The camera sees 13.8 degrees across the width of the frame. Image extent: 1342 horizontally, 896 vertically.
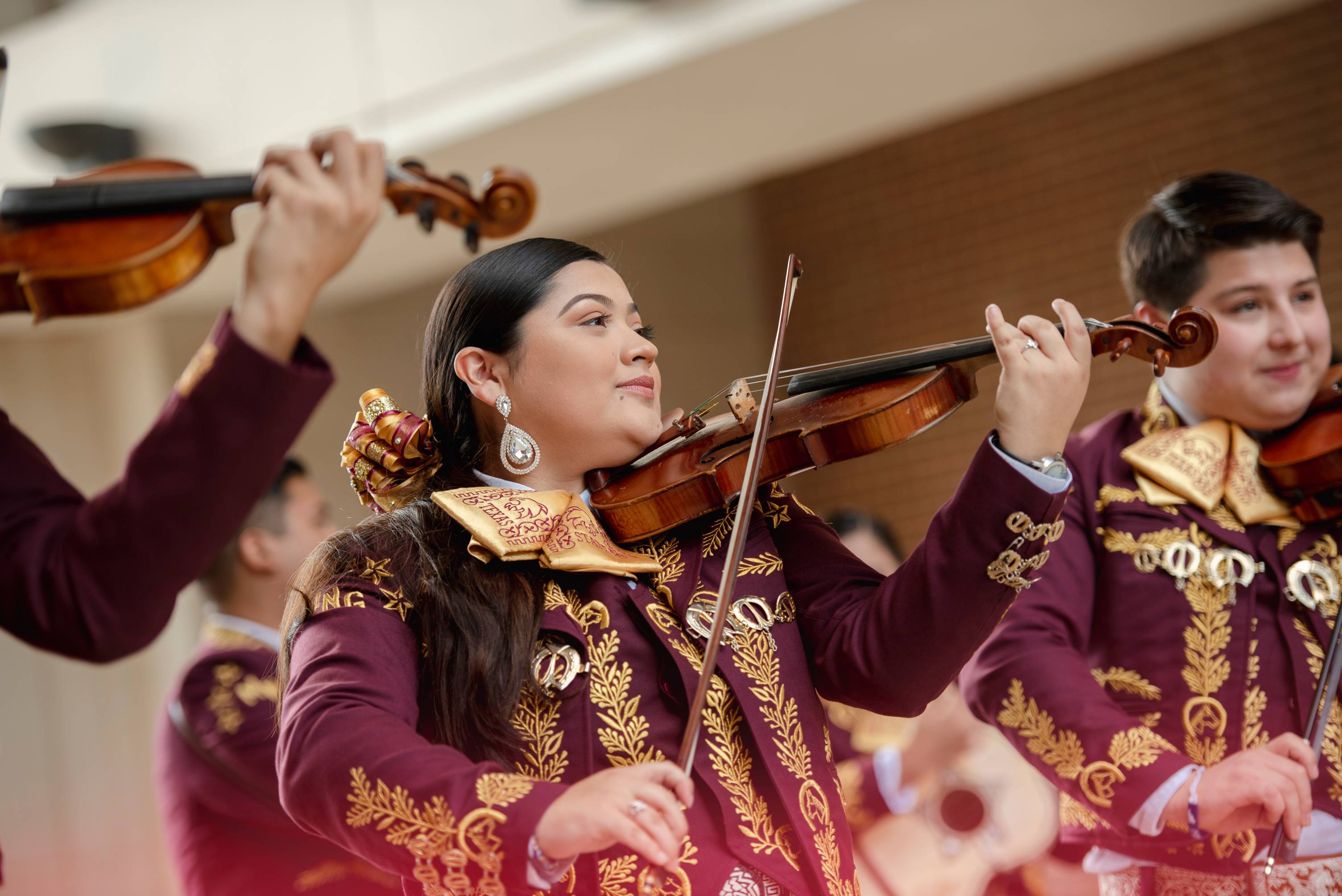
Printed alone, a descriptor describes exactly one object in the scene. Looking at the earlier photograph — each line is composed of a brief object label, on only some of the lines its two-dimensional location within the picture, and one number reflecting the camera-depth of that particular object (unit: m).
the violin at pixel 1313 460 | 5.06
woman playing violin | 4.66
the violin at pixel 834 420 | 4.81
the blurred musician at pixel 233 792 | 5.58
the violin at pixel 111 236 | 4.54
